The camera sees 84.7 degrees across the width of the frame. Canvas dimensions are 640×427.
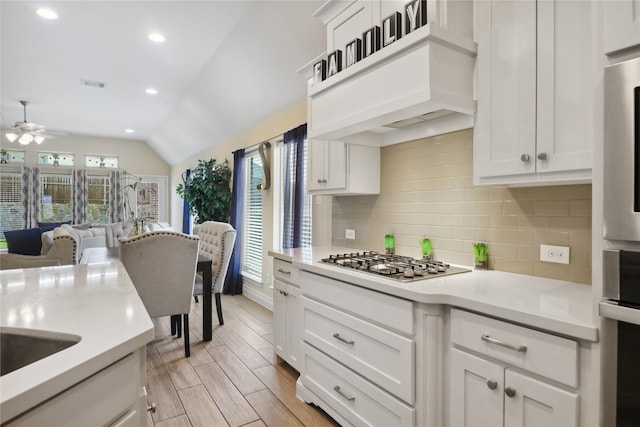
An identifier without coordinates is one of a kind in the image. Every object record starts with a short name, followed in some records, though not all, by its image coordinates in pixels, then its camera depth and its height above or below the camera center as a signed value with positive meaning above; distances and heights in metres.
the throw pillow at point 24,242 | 4.60 -0.41
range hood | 1.73 +0.69
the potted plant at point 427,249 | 2.38 -0.26
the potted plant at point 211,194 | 5.92 +0.29
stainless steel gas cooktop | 1.84 -0.32
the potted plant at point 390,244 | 2.68 -0.25
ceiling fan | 5.88 +1.36
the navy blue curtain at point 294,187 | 3.84 +0.28
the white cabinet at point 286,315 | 2.61 -0.81
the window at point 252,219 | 5.21 -0.12
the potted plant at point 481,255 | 2.05 -0.26
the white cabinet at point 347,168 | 2.73 +0.34
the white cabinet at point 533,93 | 1.43 +0.53
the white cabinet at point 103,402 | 0.69 -0.43
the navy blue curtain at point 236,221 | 5.39 -0.16
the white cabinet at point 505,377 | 1.20 -0.63
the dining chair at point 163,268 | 2.95 -0.50
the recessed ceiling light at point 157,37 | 3.80 +1.90
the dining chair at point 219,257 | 3.81 -0.51
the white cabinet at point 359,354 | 1.65 -0.78
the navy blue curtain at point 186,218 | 8.36 -0.17
